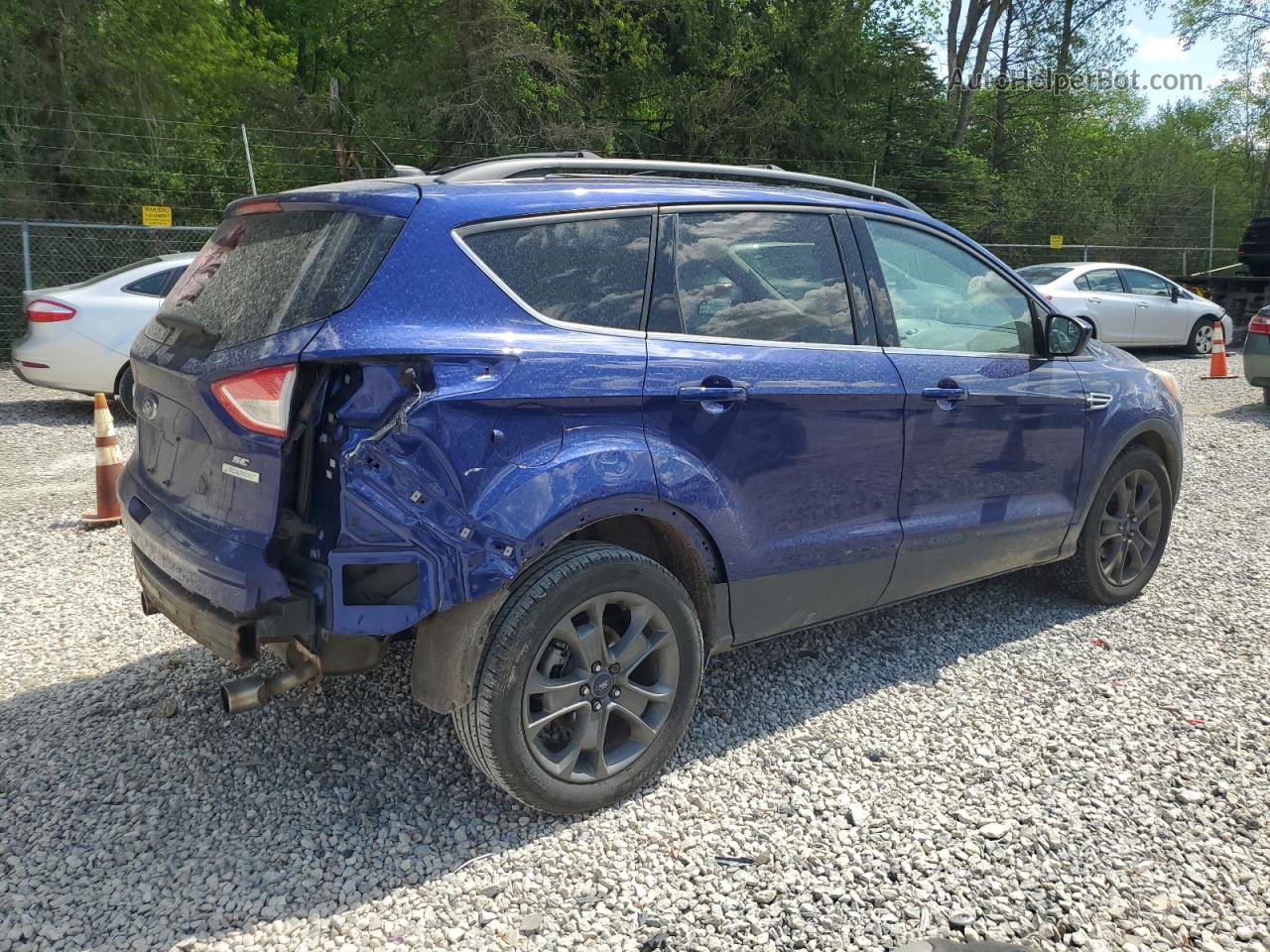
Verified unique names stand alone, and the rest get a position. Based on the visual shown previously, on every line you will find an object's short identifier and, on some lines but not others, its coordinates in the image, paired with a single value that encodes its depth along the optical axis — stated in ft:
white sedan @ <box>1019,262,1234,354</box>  48.85
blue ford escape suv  8.82
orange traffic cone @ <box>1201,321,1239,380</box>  45.85
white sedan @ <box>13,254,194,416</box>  30.96
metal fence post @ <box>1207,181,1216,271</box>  81.66
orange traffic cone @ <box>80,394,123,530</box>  20.11
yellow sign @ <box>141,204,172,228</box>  46.16
